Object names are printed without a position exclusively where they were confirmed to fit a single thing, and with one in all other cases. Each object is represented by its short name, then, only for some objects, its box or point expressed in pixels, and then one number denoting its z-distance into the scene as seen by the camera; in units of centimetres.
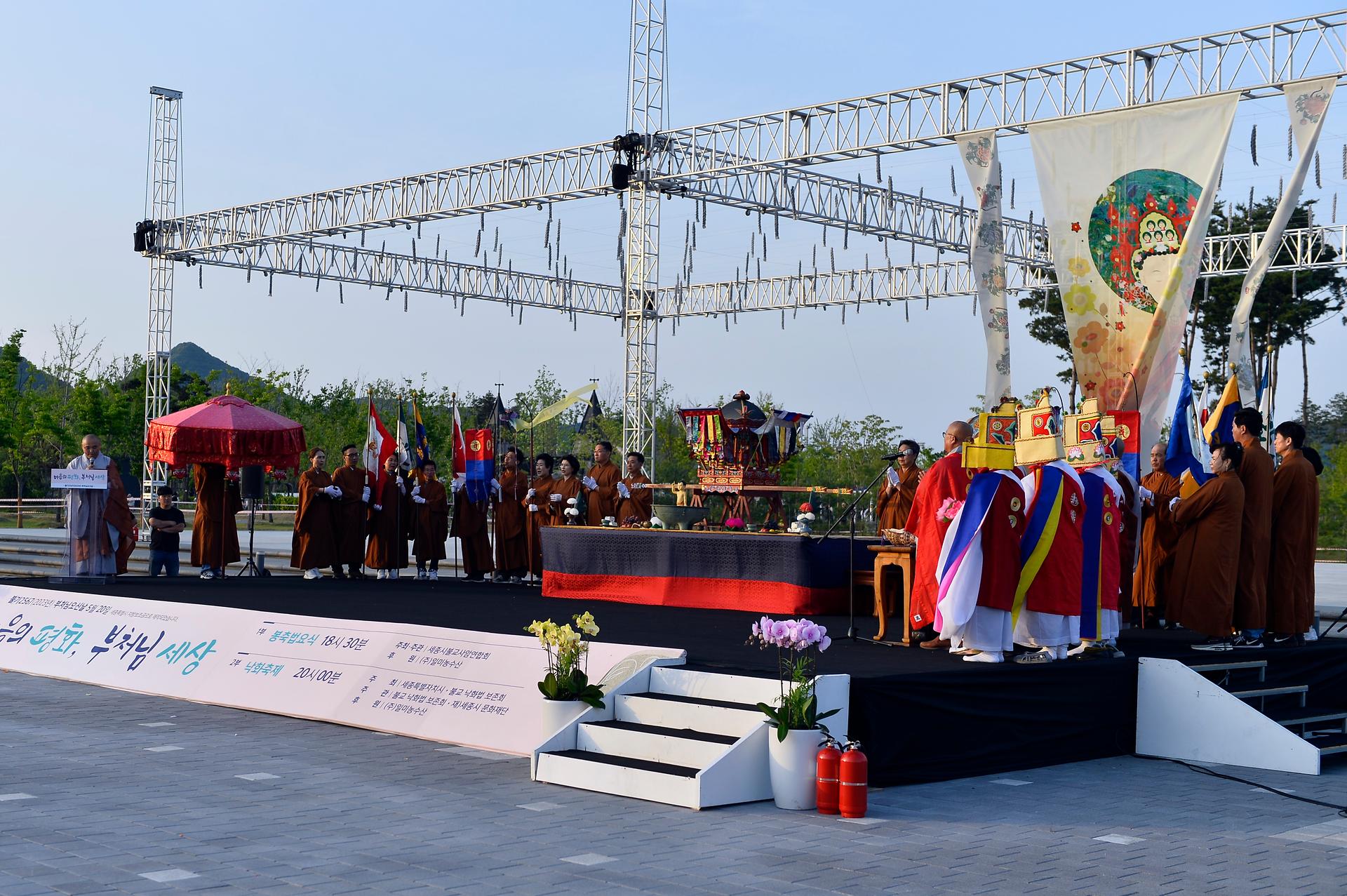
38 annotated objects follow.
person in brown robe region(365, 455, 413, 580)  1564
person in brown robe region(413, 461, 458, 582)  1588
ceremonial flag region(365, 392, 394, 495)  1567
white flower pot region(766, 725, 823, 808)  645
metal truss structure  1571
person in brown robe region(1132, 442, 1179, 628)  1104
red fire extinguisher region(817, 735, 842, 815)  635
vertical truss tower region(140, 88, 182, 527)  2656
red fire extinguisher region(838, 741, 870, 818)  626
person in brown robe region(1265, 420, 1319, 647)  951
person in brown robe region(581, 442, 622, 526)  1448
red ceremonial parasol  1458
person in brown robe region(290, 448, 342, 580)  1518
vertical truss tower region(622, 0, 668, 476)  1897
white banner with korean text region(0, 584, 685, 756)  796
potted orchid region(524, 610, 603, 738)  727
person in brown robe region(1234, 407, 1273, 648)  937
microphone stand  840
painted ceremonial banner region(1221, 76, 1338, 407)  914
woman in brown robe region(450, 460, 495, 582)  1548
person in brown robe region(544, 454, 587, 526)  1443
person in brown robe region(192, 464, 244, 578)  1519
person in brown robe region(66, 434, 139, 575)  1338
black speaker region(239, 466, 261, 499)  1456
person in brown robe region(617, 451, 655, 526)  1428
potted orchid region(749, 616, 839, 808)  646
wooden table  895
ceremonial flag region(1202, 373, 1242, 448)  1041
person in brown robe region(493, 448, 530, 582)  1530
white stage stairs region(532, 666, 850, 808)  649
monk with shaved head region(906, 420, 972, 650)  871
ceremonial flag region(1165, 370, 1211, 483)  1073
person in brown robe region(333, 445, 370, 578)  1556
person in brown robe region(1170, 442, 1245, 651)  920
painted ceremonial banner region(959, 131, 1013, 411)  995
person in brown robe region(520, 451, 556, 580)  1470
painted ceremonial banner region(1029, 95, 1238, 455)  913
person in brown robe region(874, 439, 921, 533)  1276
